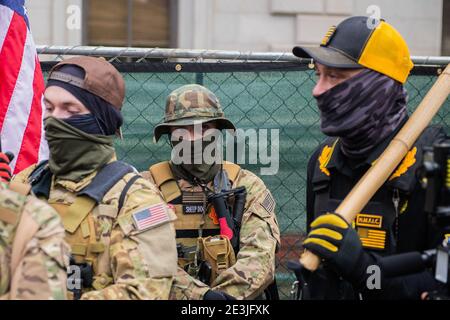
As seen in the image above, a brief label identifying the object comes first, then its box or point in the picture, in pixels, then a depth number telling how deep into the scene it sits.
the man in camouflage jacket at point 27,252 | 5.22
